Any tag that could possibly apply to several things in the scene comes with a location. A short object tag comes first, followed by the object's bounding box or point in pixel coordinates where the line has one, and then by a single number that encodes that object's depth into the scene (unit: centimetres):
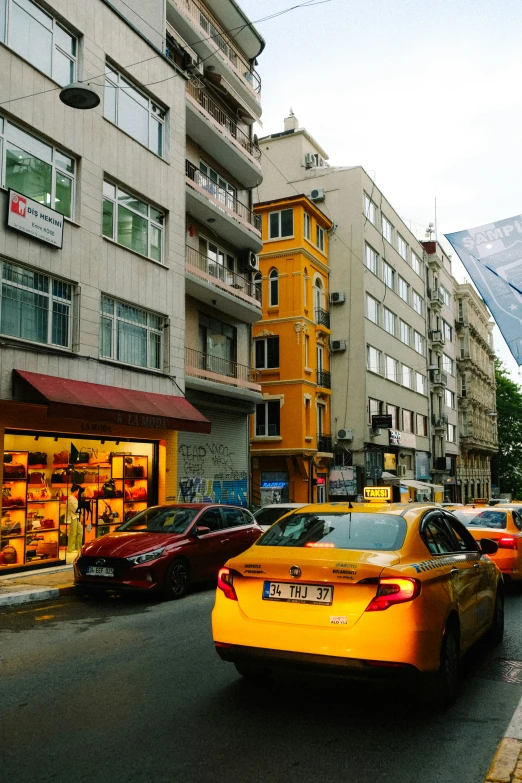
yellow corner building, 3278
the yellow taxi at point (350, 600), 476
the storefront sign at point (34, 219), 1412
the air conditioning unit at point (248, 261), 2628
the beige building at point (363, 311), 3666
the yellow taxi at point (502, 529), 1107
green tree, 7662
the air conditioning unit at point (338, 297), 3697
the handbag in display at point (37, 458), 1477
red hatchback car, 1034
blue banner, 1302
